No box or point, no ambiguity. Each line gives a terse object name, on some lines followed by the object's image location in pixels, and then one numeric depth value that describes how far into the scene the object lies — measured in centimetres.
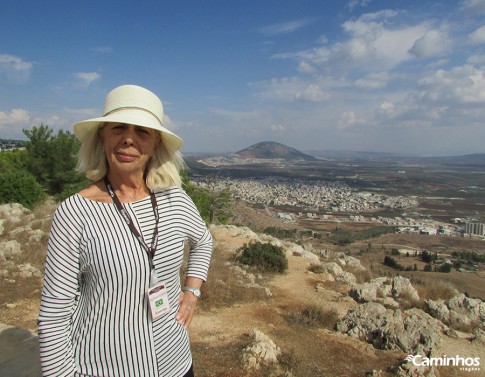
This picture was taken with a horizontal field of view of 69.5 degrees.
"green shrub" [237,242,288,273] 916
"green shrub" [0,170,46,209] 1230
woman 127
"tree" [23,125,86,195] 1675
